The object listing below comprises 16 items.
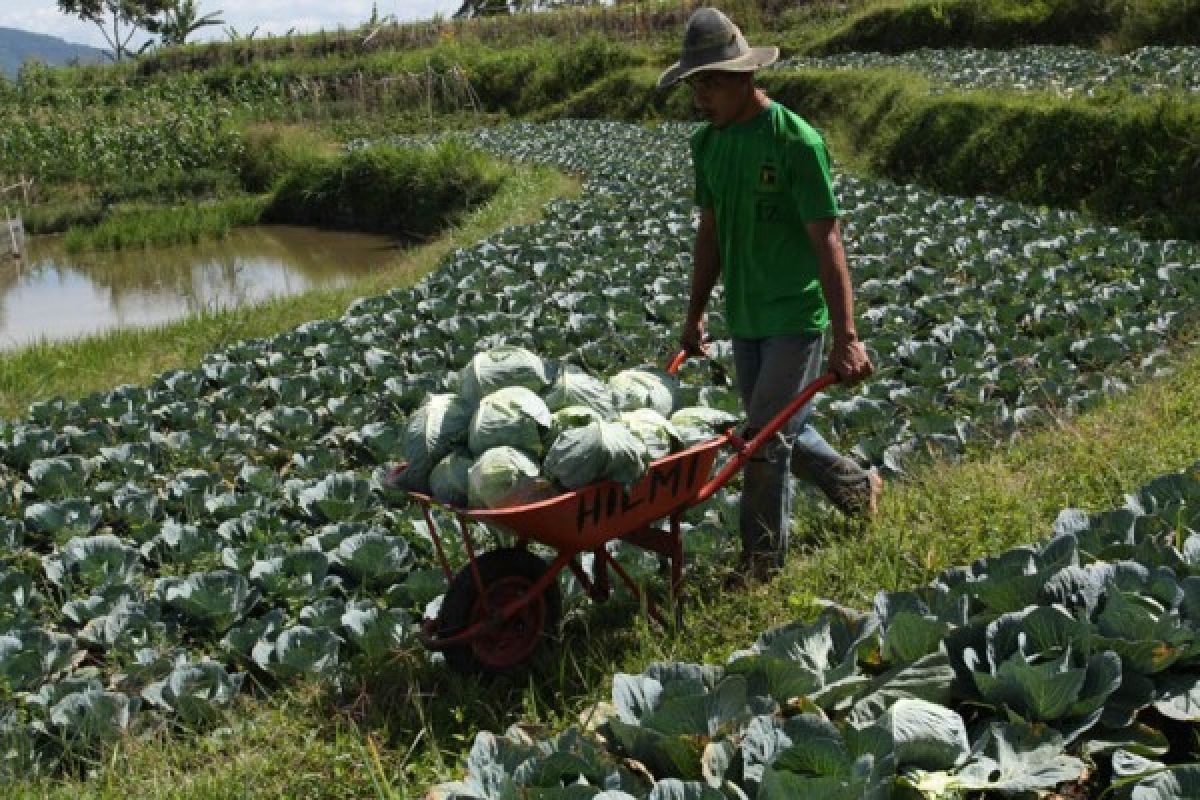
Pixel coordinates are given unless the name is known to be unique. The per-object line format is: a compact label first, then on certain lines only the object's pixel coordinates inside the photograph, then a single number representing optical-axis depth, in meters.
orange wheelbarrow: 3.25
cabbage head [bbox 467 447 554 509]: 3.21
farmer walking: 3.64
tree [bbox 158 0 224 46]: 49.88
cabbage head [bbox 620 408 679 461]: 3.48
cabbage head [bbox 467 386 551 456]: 3.36
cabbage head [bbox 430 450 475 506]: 3.33
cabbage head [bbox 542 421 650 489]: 3.21
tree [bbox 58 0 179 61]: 52.25
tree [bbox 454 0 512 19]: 41.09
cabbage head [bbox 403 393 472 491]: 3.48
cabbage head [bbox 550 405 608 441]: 3.45
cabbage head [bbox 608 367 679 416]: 3.76
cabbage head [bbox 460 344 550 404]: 3.58
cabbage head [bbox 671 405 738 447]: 3.66
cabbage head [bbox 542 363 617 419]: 3.57
